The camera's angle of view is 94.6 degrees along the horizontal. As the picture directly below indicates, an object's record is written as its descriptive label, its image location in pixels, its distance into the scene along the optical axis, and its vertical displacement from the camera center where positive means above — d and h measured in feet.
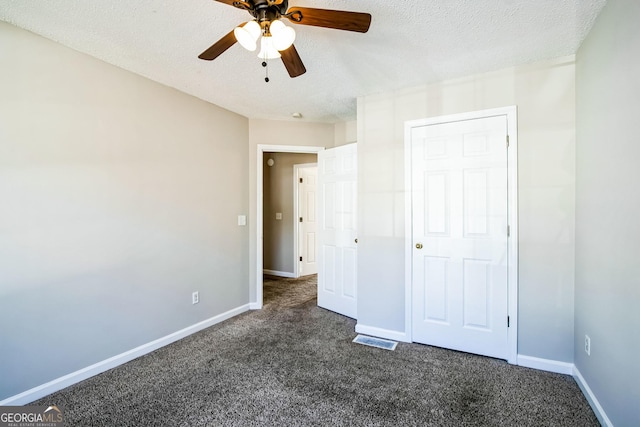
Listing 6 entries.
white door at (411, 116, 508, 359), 8.00 -0.73
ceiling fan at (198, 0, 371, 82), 4.58 +3.03
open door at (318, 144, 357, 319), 11.42 -0.79
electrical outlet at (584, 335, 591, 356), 6.29 -2.93
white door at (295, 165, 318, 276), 17.74 -0.62
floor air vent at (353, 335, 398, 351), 8.87 -4.11
